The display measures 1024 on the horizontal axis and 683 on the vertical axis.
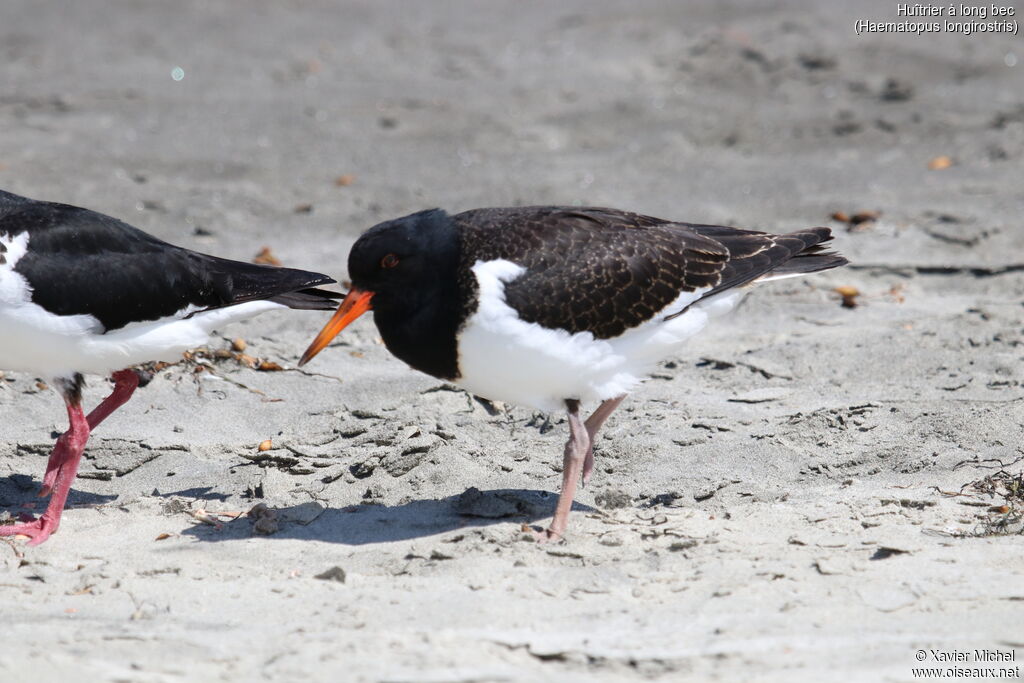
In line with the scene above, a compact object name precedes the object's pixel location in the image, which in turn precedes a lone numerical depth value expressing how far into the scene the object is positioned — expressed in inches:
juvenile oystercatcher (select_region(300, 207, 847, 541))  423.5
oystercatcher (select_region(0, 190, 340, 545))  443.8
